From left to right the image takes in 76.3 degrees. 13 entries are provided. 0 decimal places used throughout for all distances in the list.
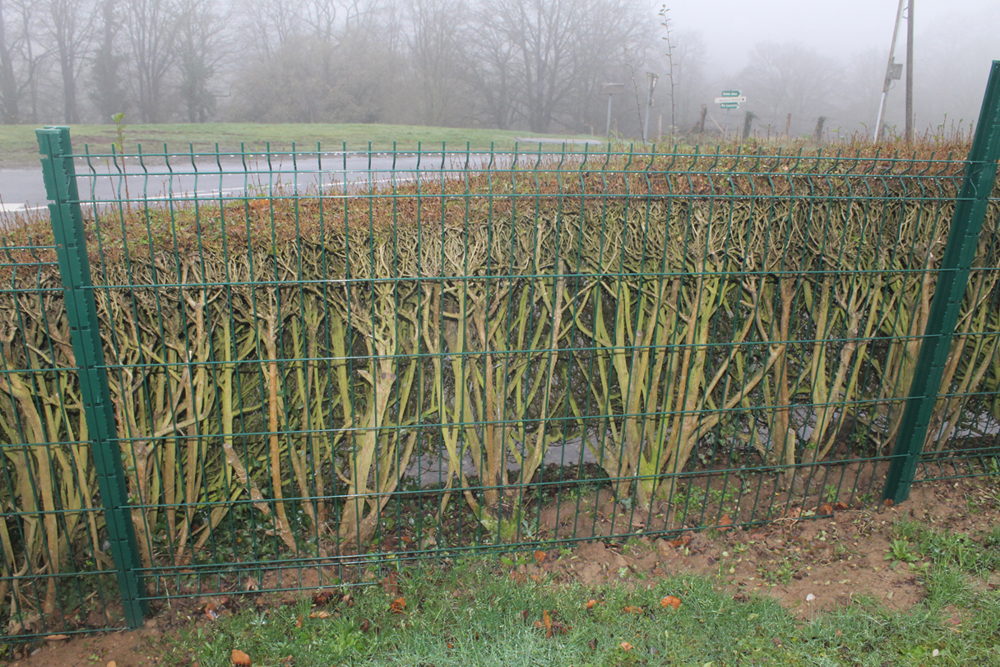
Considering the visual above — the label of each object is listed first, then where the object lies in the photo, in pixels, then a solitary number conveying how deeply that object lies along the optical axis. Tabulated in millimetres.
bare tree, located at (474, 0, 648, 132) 41469
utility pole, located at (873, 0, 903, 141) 18438
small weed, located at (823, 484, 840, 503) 3943
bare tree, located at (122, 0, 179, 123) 33188
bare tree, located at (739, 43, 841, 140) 44188
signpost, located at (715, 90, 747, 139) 12648
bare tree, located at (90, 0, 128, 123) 32156
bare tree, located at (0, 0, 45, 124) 30297
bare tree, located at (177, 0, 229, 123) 31969
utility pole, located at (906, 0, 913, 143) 17188
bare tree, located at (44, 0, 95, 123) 32062
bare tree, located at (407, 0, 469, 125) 34781
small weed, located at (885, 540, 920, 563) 3268
